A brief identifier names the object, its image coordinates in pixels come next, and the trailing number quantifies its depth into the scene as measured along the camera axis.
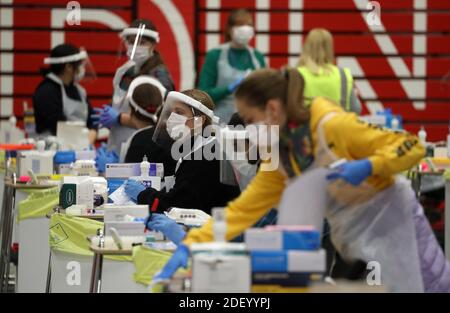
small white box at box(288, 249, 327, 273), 6.42
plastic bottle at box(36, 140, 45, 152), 15.51
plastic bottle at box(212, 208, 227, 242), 6.68
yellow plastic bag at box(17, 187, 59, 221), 12.45
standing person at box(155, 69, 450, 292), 6.86
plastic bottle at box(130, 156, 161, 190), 11.50
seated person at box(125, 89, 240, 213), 10.37
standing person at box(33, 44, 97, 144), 18.67
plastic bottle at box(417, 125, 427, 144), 16.95
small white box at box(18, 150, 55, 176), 14.94
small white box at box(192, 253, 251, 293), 6.35
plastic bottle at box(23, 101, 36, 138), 20.33
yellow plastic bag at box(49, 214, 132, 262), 10.49
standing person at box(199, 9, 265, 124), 18.59
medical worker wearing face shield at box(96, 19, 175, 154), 14.89
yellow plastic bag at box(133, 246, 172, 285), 8.01
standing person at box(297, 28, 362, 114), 12.51
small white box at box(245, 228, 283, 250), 6.45
